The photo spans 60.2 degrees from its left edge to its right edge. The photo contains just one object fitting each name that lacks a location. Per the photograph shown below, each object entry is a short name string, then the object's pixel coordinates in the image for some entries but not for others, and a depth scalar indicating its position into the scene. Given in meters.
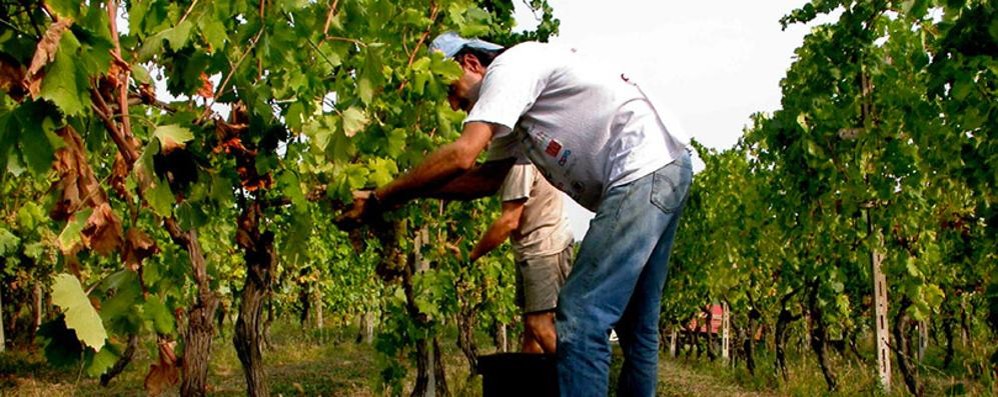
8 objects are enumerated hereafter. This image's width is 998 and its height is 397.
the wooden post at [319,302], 25.31
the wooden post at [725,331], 17.45
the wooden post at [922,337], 17.39
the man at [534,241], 4.60
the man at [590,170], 2.45
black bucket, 2.72
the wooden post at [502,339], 20.27
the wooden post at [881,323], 7.73
